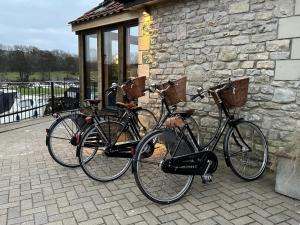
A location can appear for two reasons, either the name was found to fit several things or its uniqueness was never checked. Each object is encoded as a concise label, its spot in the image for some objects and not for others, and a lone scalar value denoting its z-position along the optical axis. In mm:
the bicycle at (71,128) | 4092
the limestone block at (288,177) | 3187
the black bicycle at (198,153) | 3207
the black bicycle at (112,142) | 3732
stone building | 3678
